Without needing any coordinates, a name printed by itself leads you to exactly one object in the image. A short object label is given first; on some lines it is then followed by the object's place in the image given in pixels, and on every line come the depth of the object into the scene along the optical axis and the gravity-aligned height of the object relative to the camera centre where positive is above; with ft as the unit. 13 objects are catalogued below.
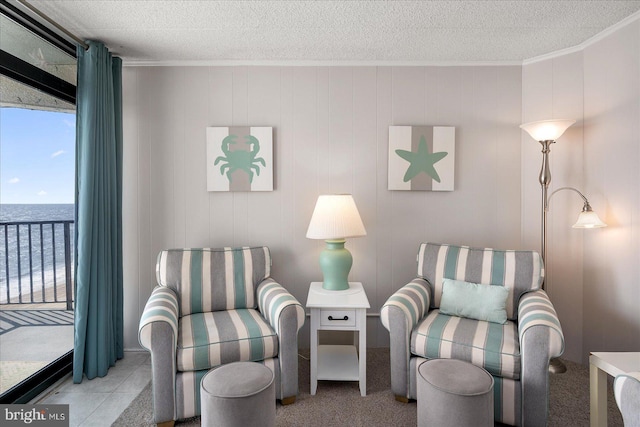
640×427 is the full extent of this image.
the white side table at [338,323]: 7.33 -2.40
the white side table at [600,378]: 5.39 -2.71
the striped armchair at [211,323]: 6.17 -2.31
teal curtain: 7.79 -0.10
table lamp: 8.04 -0.50
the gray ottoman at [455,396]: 5.19 -2.83
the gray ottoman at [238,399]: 5.22 -2.85
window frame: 6.50 +2.66
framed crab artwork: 9.45 +1.38
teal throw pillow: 7.27 -1.96
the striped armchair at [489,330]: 5.96 -2.34
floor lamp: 7.77 +0.75
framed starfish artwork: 9.45 +1.37
